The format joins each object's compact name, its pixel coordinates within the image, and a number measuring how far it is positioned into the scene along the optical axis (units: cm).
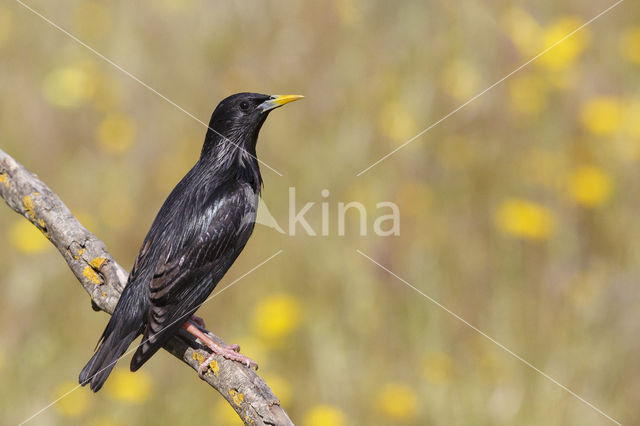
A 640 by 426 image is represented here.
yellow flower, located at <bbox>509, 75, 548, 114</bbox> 1255
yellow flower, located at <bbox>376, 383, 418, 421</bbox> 867
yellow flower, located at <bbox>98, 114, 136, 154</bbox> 1232
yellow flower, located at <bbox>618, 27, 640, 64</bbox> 1291
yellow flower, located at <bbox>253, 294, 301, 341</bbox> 961
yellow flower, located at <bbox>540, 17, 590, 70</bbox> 1270
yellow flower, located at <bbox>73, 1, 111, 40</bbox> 1423
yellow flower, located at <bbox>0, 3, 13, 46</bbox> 1417
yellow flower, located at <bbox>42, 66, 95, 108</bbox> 1308
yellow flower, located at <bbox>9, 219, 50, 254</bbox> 1037
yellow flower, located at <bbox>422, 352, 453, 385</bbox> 912
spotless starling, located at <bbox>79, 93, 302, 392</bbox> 662
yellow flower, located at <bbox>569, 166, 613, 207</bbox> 1128
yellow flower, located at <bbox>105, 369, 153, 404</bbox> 873
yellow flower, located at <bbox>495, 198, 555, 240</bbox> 1091
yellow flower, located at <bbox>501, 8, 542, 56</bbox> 1308
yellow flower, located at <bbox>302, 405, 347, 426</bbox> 852
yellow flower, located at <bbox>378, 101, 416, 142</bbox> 1237
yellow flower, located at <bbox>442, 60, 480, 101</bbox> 1286
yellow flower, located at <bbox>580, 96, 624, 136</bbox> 1180
